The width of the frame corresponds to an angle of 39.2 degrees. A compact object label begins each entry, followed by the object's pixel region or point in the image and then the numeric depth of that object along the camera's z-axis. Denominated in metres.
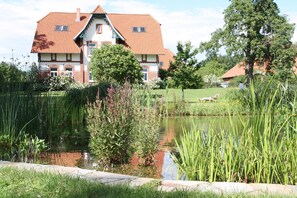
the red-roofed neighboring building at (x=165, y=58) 48.77
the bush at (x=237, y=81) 33.54
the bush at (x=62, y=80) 22.44
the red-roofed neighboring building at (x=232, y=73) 49.59
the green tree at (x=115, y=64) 27.31
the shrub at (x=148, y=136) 5.79
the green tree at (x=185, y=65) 27.36
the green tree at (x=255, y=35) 35.62
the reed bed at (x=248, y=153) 4.18
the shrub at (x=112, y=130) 5.57
